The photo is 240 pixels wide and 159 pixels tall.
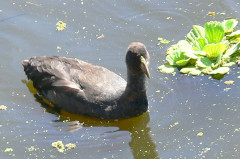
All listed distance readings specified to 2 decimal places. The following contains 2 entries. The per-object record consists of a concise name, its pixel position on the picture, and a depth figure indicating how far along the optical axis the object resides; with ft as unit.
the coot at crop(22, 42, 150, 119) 47.18
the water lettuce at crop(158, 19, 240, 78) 52.53
